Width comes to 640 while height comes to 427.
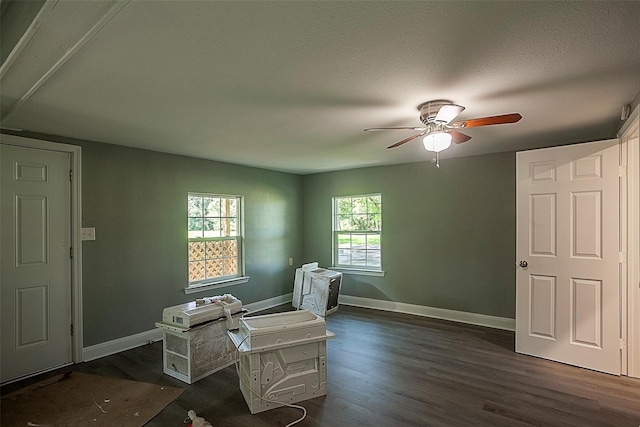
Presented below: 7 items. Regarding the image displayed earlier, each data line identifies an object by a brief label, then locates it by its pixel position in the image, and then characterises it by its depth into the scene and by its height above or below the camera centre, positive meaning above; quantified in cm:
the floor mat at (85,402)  231 -150
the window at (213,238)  436 -35
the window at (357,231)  527 -31
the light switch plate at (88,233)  330 -20
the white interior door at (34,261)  289 -45
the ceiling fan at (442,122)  215 +67
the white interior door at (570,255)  292 -42
